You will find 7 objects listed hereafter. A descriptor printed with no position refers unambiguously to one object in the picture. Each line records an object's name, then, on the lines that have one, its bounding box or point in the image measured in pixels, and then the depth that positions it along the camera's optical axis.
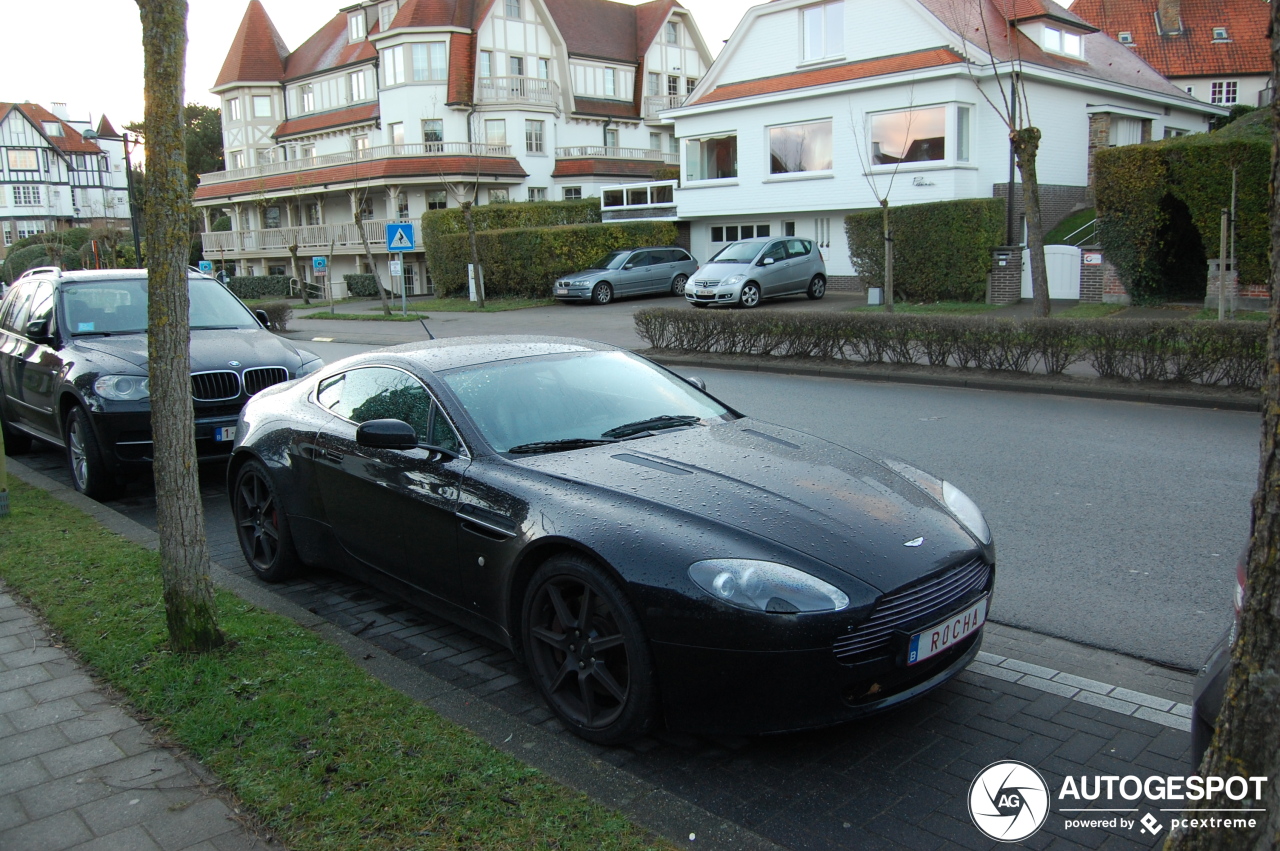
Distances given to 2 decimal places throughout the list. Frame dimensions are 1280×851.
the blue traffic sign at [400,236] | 28.97
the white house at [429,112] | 47.06
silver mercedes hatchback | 25.22
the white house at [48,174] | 88.12
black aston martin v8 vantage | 3.51
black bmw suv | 8.02
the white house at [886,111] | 27.64
